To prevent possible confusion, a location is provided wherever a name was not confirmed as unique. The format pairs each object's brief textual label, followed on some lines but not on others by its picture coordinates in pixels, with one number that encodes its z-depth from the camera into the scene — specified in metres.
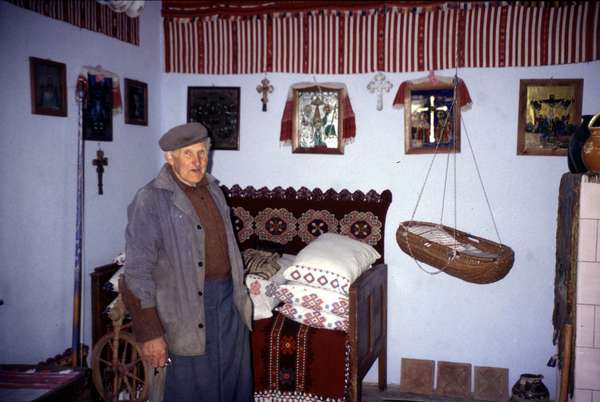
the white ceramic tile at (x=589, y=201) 2.96
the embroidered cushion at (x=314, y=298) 3.17
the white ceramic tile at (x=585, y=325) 2.99
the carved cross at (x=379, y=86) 4.10
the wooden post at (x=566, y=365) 2.66
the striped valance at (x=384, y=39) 3.75
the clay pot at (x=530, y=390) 3.65
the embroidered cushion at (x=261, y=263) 3.57
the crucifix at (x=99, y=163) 3.62
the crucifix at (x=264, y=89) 4.31
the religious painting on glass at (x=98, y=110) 3.54
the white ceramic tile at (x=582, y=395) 3.02
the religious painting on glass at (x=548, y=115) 3.77
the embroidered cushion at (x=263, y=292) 3.36
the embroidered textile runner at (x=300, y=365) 3.12
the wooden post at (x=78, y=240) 3.14
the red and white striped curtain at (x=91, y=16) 3.12
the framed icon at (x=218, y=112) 4.38
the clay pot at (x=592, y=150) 2.95
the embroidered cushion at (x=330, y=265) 3.24
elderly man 2.31
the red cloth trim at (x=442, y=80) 3.93
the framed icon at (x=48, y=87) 3.06
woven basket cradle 3.42
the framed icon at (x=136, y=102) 4.00
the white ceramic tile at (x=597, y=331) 2.98
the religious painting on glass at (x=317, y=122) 4.21
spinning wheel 3.16
